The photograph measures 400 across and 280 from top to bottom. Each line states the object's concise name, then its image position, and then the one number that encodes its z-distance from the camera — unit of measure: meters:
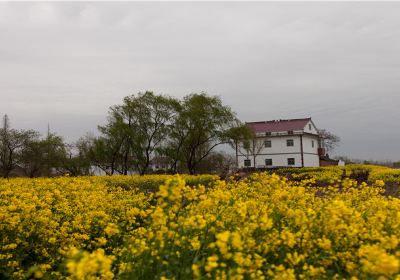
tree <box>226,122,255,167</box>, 33.22
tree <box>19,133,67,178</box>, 32.91
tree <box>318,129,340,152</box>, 59.34
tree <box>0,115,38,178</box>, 31.34
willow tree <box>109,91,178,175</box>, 33.53
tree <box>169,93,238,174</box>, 32.94
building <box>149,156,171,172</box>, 38.33
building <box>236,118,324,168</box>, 47.22
